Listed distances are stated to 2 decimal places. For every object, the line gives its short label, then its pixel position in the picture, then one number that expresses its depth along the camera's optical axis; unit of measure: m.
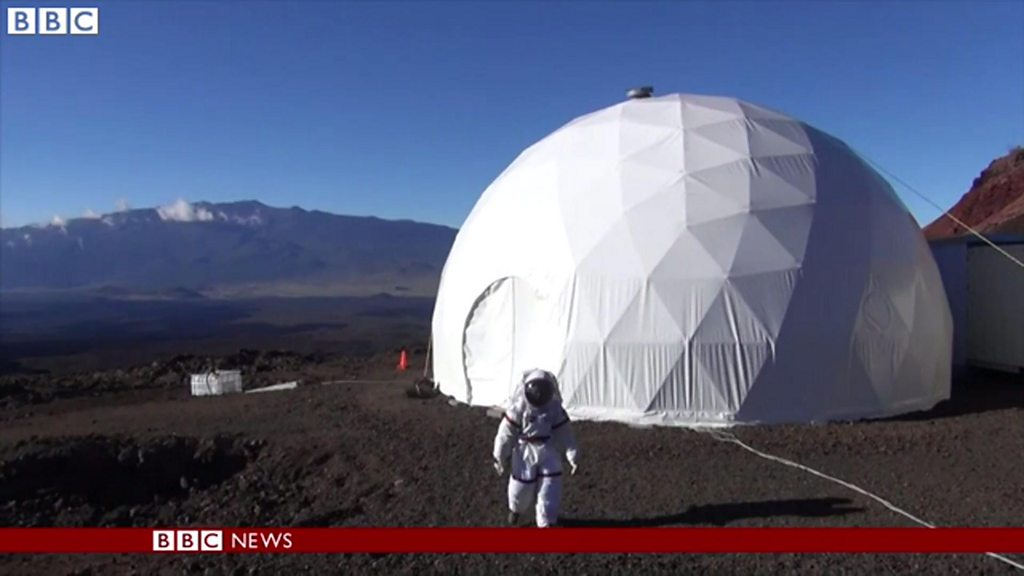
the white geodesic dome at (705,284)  12.95
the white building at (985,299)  16.31
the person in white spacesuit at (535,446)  8.43
